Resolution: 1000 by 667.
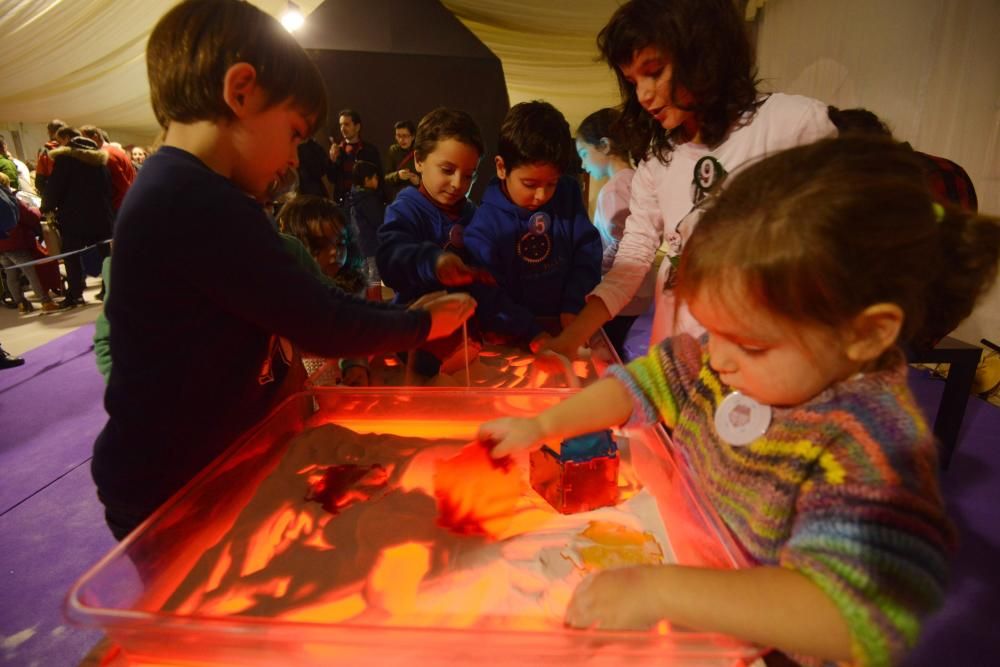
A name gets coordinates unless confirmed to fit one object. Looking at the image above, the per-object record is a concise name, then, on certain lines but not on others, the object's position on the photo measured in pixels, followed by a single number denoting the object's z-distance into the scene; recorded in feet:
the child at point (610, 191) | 7.01
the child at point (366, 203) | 14.49
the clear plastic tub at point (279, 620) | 1.85
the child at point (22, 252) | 14.30
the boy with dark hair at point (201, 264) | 2.40
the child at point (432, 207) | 5.32
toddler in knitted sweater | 1.48
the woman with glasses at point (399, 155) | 14.33
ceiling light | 15.93
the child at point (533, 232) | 5.47
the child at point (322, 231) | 6.77
